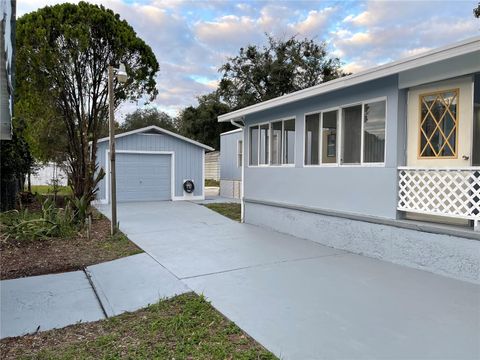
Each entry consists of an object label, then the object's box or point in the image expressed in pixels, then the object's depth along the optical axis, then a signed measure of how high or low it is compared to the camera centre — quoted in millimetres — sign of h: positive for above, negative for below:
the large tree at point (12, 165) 11281 +204
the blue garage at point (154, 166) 14156 +277
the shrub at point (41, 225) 7117 -1174
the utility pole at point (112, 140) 7912 +744
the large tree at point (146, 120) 38184 +5893
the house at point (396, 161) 4945 +206
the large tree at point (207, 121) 28109 +4217
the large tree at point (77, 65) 8812 +2835
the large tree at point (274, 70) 26641 +7946
